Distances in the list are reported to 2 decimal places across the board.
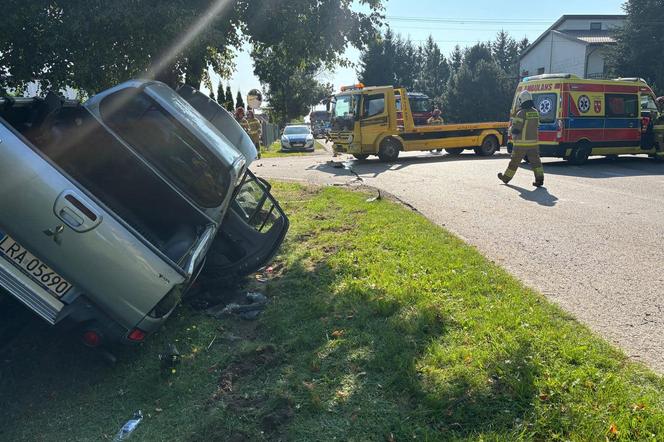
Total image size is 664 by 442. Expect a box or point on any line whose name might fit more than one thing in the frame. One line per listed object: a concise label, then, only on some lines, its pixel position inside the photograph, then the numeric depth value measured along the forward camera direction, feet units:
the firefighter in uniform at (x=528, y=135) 33.55
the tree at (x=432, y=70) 192.44
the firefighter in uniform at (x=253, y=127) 57.59
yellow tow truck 53.06
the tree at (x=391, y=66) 181.78
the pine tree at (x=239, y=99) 139.02
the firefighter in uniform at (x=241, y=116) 51.57
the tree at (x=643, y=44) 96.17
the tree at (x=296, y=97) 166.11
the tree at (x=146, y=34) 20.17
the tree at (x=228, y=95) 120.94
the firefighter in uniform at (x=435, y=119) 69.39
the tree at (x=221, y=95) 116.39
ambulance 44.83
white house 124.47
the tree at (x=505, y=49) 225.97
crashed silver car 9.70
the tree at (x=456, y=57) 227.40
